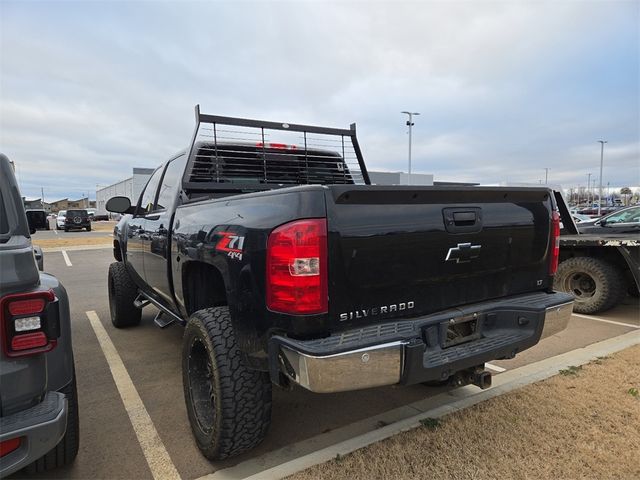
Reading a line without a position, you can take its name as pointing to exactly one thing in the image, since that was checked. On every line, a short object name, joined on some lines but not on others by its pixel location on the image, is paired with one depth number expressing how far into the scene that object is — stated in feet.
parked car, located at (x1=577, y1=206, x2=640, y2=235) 22.77
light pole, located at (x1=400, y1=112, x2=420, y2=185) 106.58
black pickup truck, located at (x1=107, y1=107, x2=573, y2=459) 6.70
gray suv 5.85
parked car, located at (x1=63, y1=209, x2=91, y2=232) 113.09
